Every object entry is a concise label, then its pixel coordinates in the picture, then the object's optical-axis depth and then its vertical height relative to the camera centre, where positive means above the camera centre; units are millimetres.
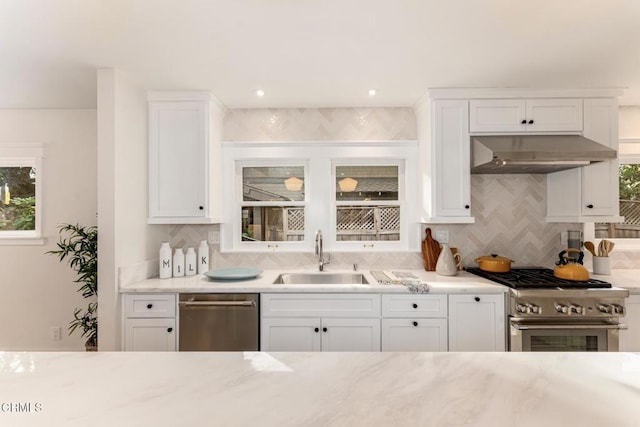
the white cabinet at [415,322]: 2355 -762
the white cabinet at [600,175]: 2666 +316
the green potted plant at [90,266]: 2566 -396
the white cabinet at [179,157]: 2730 +481
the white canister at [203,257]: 2922 -369
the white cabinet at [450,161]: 2699 +434
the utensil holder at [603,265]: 2805 -430
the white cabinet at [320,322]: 2367 -765
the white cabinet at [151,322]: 2383 -768
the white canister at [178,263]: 2781 -401
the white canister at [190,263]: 2832 -409
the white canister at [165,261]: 2713 -374
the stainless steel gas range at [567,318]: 2244 -704
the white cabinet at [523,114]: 2678 +808
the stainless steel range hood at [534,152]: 2373 +448
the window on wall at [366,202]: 3209 +114
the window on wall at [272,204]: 3229 +107
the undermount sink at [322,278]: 2943 -565
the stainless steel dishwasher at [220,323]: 2375 -773
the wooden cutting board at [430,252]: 2986 -338
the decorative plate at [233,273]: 2568 -466
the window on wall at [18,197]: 3291 +188
